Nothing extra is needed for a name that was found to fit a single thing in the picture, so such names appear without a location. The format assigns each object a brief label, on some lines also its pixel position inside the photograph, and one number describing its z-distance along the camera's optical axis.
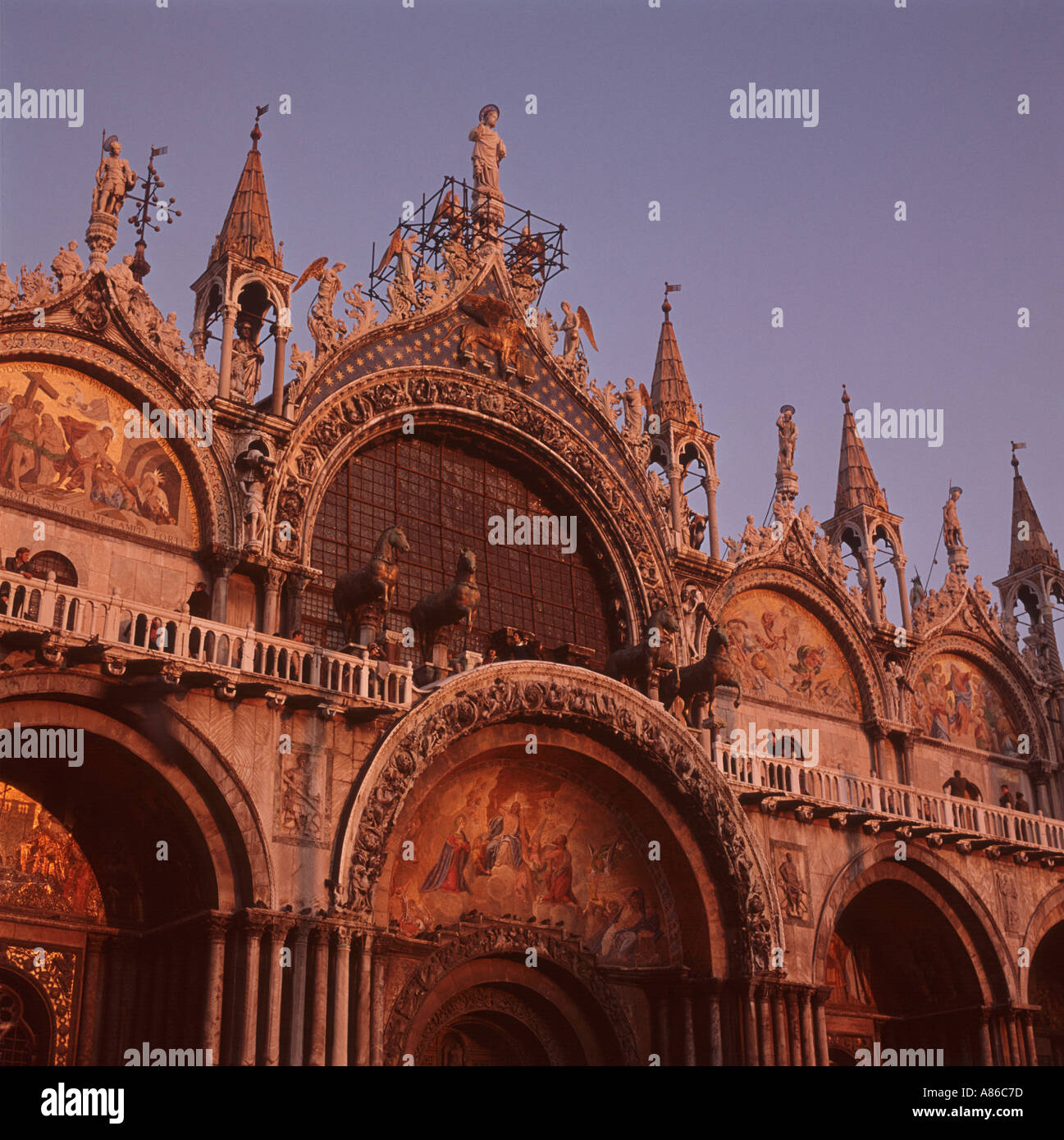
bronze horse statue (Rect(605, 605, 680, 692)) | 26.91
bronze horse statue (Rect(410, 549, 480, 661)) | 23.52
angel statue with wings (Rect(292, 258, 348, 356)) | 26.69
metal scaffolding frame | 32.44
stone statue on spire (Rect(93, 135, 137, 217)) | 24.70
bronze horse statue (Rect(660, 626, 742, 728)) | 26.83
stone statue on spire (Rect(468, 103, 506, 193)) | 31.25
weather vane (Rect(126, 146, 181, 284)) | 31.09
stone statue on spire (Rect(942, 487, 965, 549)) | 37.75
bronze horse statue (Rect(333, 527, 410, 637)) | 23.30
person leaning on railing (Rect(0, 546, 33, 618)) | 21.23
